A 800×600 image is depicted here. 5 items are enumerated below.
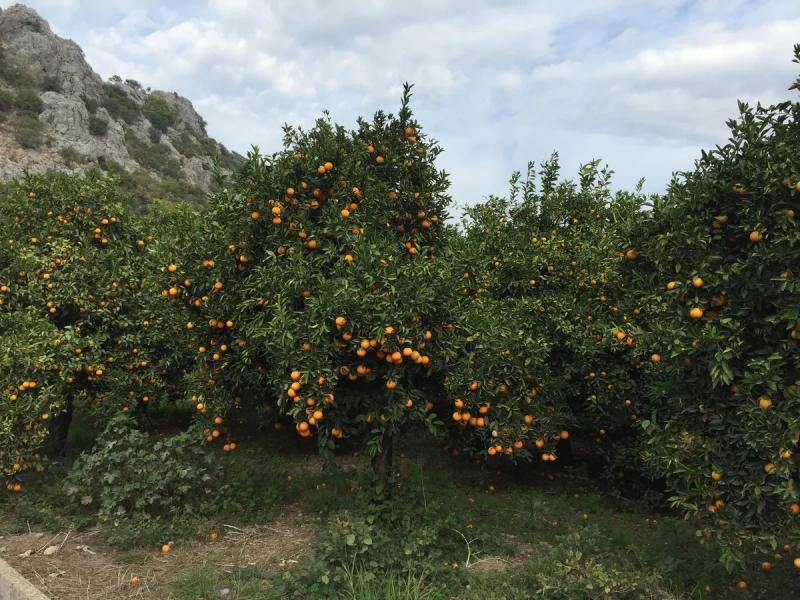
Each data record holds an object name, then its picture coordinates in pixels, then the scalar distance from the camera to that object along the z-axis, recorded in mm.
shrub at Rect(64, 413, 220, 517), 5547
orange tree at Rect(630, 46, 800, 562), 3615
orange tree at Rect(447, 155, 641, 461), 5719
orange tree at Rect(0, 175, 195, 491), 6047
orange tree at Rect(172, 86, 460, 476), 4371
